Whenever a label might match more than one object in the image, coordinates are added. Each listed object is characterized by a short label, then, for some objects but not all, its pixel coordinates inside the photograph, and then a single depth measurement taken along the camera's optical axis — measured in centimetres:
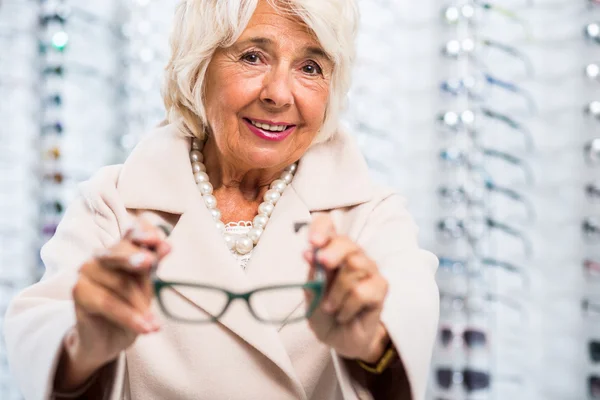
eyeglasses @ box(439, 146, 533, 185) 279
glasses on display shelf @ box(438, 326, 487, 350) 273
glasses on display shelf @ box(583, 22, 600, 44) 279
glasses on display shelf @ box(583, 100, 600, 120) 279
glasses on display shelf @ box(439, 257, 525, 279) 277
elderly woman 102
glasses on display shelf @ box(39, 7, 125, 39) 291
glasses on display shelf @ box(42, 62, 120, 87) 295
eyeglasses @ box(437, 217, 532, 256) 279
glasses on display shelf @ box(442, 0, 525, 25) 282
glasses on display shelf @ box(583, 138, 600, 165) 279
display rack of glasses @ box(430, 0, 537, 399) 276
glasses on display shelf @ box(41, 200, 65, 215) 294
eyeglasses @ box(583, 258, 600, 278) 281
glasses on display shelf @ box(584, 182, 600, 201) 282
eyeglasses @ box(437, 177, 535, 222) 279
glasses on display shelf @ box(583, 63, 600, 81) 279
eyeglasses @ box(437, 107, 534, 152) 280
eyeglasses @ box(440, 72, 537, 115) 281
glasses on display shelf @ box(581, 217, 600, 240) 281
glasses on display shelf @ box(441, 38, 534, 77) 281
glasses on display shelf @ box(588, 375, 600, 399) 281
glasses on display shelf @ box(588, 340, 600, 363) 280
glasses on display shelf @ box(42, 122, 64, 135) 293
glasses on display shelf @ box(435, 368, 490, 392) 273
